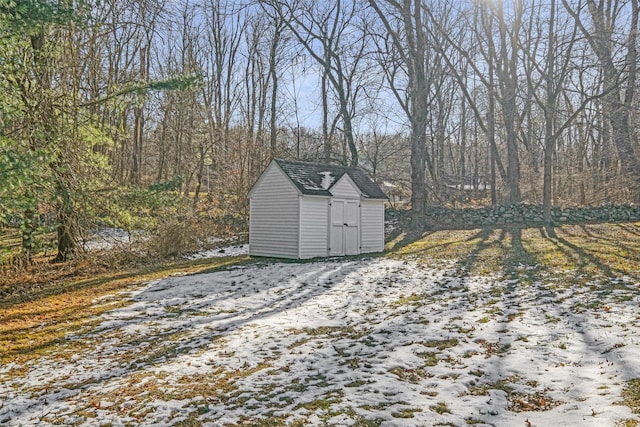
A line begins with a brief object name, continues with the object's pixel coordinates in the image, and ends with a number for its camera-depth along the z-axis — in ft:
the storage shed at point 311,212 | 47.70
